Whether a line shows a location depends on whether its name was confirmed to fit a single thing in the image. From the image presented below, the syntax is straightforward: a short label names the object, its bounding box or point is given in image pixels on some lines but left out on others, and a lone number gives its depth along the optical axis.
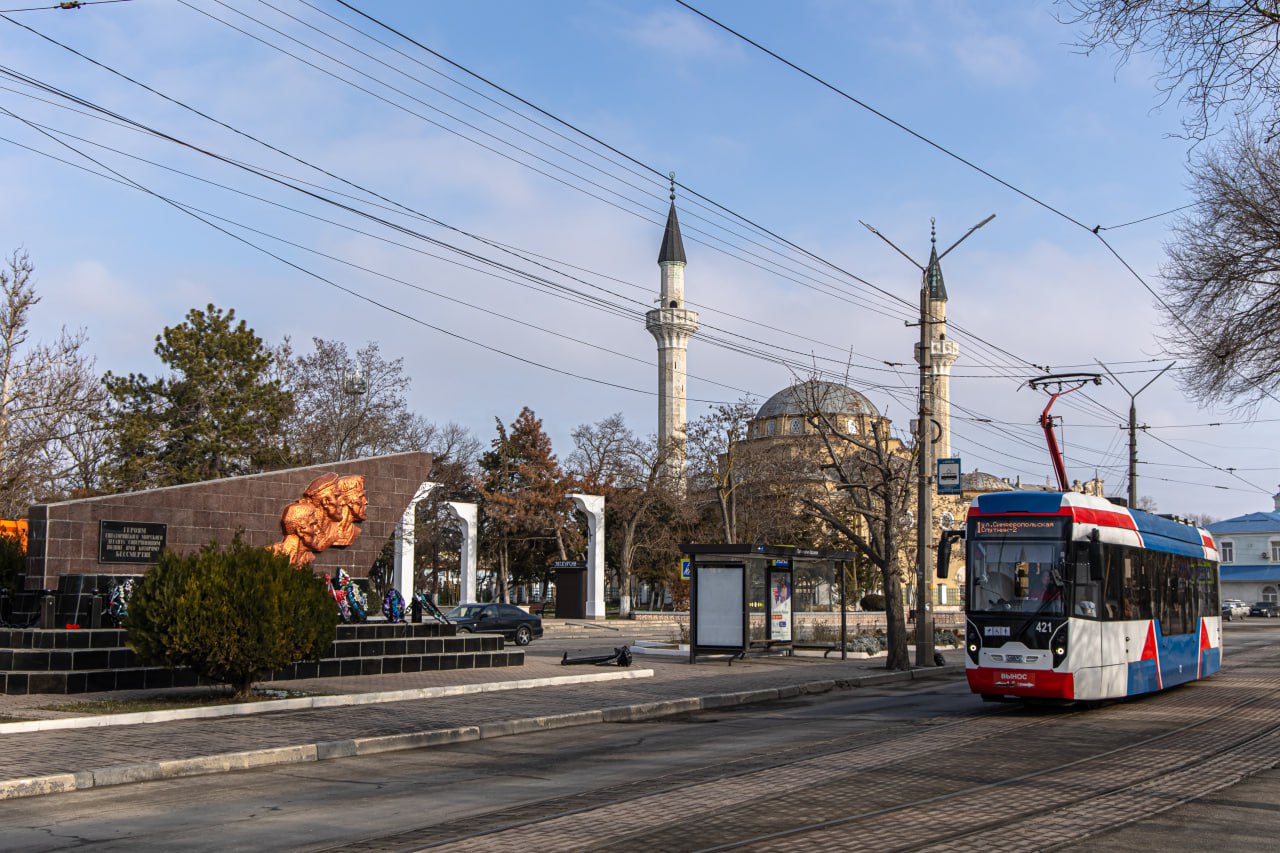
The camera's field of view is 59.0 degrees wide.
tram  15.95
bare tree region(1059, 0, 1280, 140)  10.76
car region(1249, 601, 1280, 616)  87.88
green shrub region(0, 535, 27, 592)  20.84
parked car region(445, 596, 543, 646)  35.62
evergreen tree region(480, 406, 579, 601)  67.31
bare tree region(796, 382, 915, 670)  24.61
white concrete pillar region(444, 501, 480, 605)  52.47
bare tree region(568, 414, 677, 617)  63.28
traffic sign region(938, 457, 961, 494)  25.47
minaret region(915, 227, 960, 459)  86.74
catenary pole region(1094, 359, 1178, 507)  35.16
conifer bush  14.88
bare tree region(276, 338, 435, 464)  47.91
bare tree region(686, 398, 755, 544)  51.69
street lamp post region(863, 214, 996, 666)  24.66
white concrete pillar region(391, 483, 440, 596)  48.11
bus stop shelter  26.06
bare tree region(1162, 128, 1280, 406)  18.73
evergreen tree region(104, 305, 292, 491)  44.56
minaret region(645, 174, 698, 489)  79.44
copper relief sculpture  21.28
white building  102.88
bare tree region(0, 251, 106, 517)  32.12
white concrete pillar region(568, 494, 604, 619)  55.03
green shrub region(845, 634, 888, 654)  30.34
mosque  79.12
